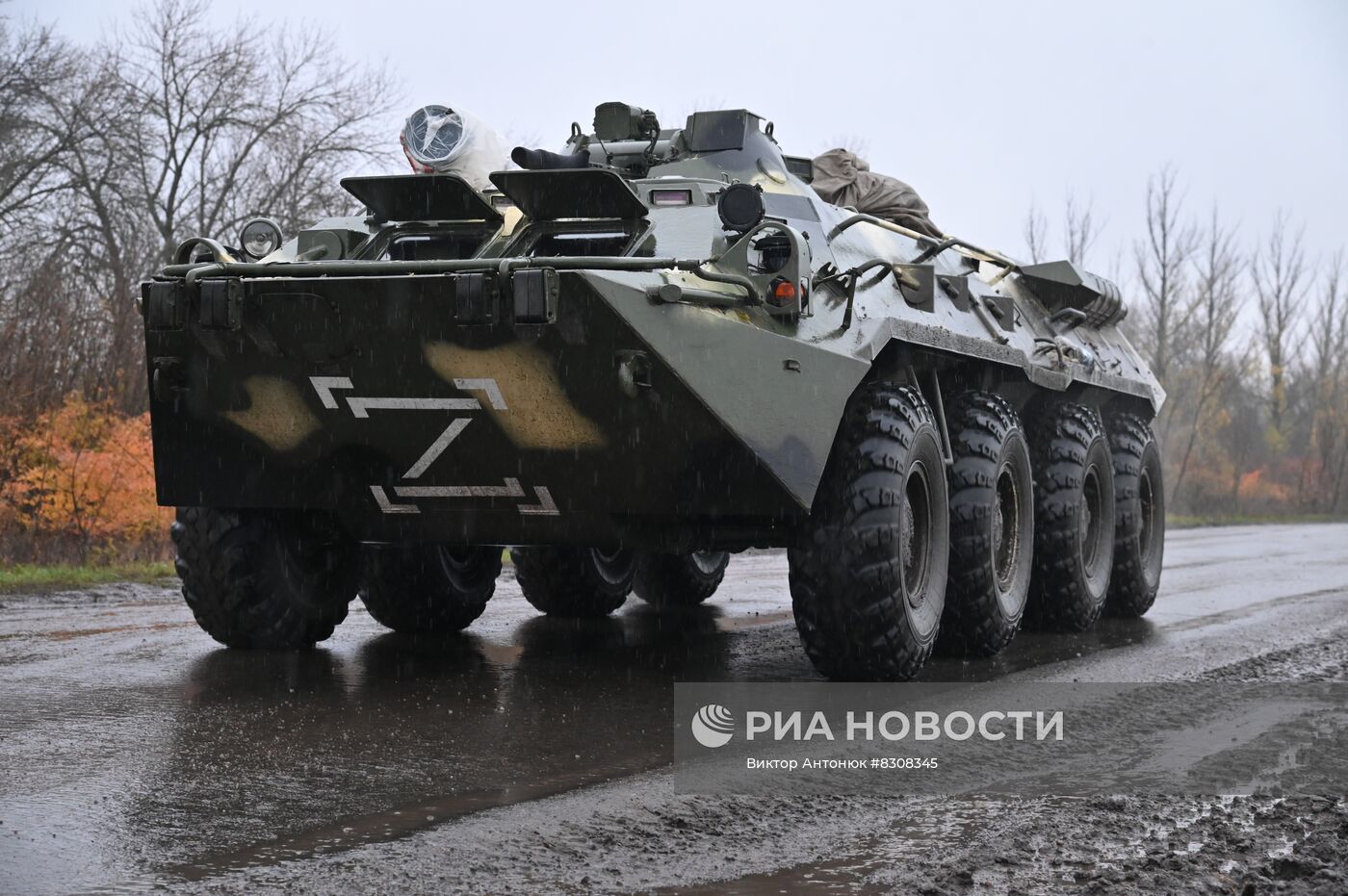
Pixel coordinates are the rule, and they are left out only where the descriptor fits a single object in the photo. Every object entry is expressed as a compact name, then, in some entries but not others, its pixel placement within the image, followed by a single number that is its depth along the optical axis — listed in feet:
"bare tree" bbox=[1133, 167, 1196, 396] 108.78
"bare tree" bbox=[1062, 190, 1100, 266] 104.58
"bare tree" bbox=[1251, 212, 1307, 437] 134.92
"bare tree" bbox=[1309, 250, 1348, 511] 129.90
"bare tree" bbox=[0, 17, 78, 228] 61.57
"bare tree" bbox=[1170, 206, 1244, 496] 117.50
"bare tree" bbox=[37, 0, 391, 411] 61.26
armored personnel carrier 18.39
